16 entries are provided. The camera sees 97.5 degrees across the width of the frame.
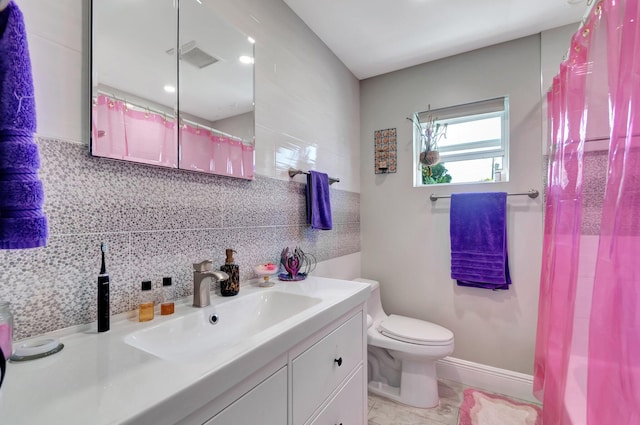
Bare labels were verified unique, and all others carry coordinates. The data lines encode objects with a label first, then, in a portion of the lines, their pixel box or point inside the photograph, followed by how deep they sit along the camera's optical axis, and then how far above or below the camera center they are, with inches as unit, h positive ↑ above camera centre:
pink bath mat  65.0 -48.3
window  82.4 +21.8
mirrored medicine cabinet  34.0 +18.6
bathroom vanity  18.9 -13.7
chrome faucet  39.4 -10.1
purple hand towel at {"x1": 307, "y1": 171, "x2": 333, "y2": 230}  66.5 +2.6
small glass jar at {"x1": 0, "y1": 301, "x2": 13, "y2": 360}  22.9 -9.6
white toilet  67.8 -37.9
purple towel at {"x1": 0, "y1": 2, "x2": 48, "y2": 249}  17.5 +4.3
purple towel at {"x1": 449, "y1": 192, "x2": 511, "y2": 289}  74.9 -7.5
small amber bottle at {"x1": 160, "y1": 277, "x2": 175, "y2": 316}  36.3 -11.9
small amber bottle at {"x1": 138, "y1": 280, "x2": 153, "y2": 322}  33.9 -11.4
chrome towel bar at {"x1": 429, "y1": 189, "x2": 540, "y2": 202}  73.0 +5.0
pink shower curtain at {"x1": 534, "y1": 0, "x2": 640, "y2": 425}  28.4 -1.9
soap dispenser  45.3 -10.8
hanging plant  88.7 +26.2
